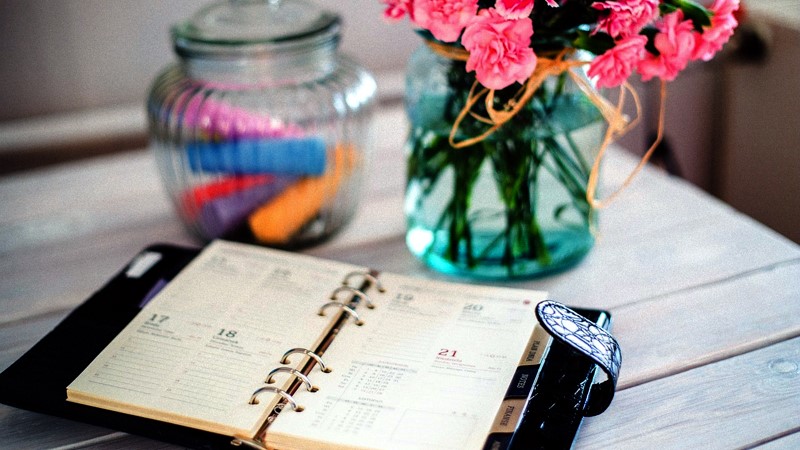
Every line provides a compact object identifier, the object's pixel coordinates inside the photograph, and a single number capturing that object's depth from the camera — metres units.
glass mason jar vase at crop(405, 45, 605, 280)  0.82
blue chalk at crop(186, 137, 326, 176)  0.92
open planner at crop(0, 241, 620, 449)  0.63
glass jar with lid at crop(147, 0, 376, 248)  0.92
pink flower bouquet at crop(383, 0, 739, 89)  0.67
